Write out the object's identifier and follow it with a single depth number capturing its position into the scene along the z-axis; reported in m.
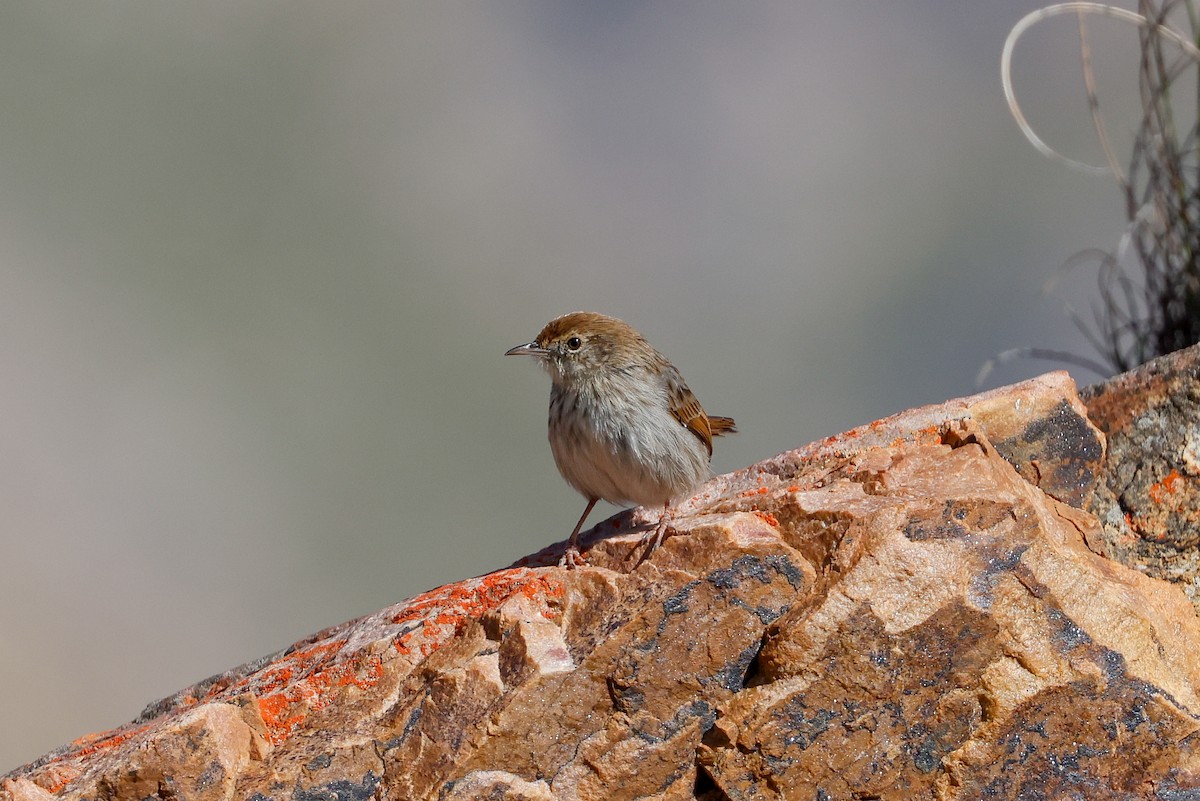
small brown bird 9.86
